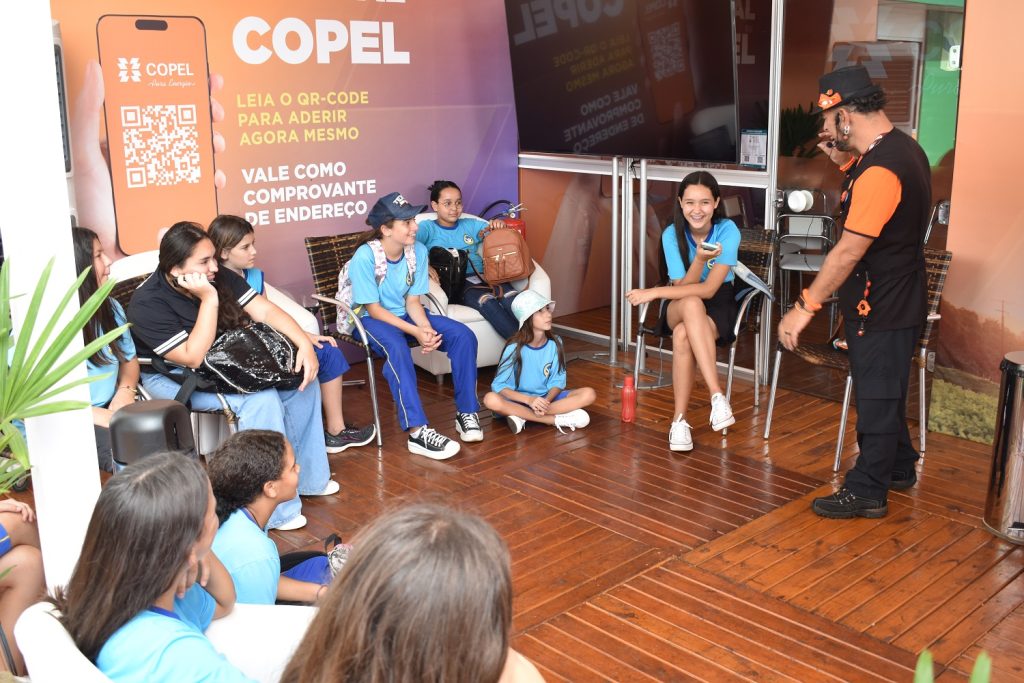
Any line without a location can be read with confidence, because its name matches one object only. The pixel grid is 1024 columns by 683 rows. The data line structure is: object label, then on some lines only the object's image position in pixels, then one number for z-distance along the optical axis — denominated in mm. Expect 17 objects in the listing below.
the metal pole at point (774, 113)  5781
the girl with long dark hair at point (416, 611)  1374
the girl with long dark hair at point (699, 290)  5391
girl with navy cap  5355
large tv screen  5777
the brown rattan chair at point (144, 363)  4430
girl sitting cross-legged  5504
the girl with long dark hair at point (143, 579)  1889
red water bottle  5609
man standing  4016
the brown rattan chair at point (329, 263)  5773
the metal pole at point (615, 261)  6637
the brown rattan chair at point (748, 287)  5685
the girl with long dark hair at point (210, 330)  4293
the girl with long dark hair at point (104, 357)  3949
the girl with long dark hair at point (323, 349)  4801
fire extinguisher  7004
